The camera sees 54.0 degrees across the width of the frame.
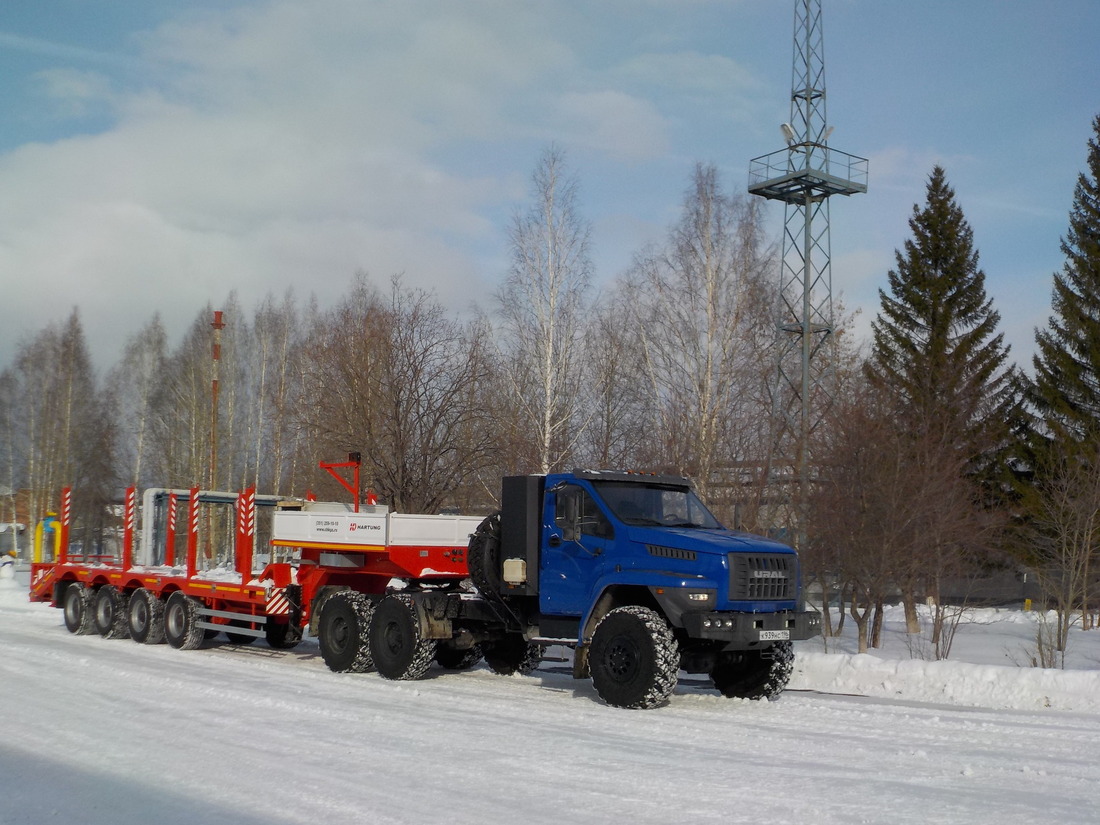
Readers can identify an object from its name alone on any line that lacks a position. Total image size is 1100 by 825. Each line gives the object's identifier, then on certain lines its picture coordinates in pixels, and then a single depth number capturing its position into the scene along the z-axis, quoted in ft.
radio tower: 92.58
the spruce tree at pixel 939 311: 109.50
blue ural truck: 37.17
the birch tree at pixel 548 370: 91.71
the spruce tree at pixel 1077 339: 106.73
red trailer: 48.03
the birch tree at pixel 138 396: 168.86
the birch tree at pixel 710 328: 91.56
